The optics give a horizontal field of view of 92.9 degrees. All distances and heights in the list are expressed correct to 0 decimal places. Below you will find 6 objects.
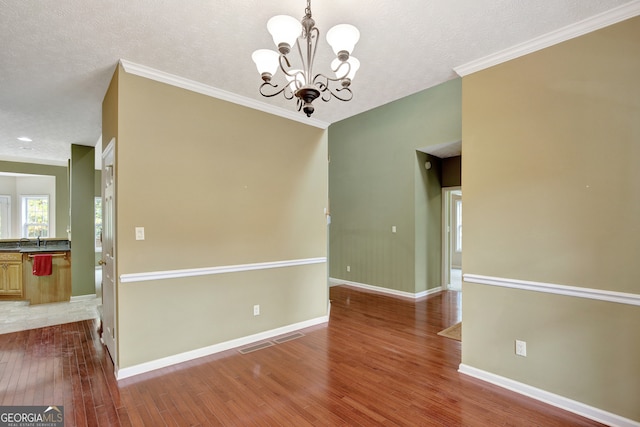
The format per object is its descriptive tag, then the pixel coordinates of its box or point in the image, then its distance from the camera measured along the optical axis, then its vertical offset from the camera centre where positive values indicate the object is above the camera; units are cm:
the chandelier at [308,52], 169 +99
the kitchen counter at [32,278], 523 -107
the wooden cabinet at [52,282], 522 -113
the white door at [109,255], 285 -40
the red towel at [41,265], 512 -82
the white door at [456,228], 836 -39
